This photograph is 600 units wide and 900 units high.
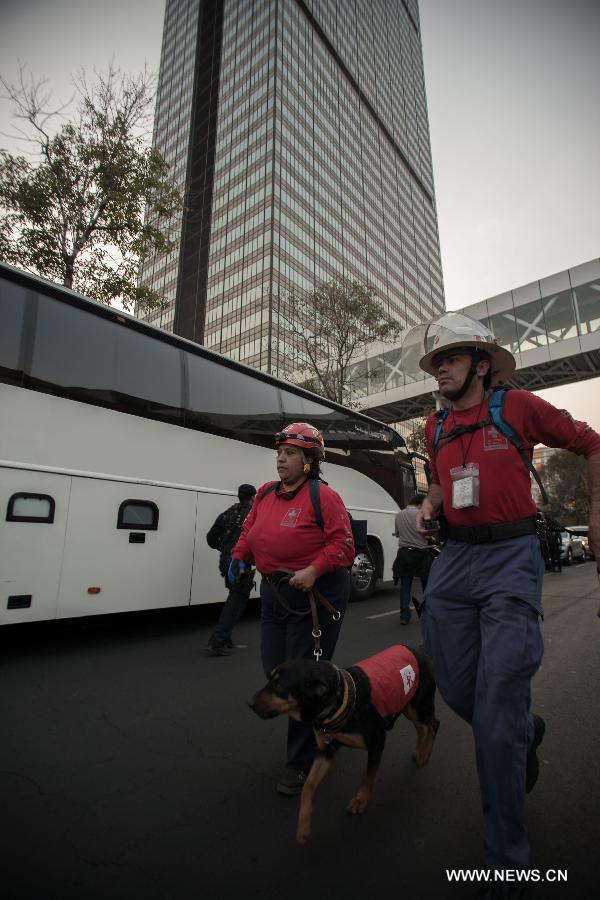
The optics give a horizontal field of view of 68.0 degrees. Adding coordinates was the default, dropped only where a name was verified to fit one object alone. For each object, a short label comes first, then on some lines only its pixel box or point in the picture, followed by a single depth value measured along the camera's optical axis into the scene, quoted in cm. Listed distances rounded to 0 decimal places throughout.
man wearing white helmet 160
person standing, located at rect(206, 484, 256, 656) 483
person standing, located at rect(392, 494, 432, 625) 673
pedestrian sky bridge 2402
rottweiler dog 194
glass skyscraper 6131
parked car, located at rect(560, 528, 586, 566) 2167
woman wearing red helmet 241
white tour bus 443
